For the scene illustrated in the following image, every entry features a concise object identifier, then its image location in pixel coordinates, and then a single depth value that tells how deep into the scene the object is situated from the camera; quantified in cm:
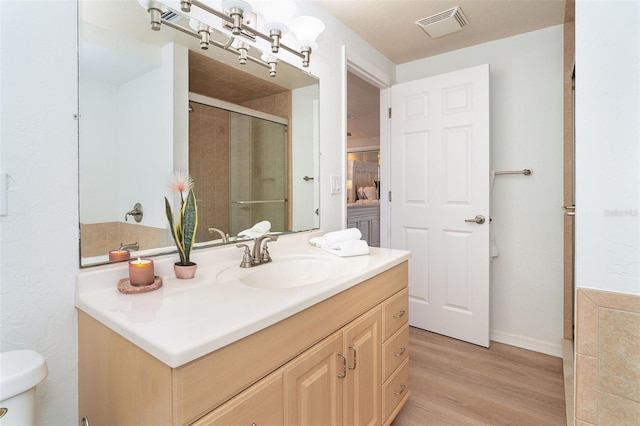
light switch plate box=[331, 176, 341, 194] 202
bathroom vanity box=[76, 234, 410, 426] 68
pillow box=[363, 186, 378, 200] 594
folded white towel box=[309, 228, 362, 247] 159
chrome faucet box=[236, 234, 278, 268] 132
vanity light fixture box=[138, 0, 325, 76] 118
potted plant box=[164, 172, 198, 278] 112
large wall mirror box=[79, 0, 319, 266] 102
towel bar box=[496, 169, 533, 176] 233
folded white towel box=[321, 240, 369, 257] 151
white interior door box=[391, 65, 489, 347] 237
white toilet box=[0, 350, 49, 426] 69
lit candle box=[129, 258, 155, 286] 98
